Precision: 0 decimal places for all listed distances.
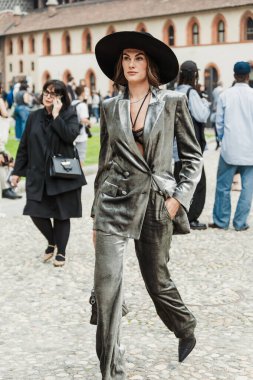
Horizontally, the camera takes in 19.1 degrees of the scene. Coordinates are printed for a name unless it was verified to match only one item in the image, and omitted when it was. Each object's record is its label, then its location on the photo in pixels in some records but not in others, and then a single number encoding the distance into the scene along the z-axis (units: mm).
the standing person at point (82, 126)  11538
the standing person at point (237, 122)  8492
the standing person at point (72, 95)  14734
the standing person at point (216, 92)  23219
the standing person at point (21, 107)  21000
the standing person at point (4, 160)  10039
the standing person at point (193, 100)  8227
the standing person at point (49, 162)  6758
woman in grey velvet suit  3738
